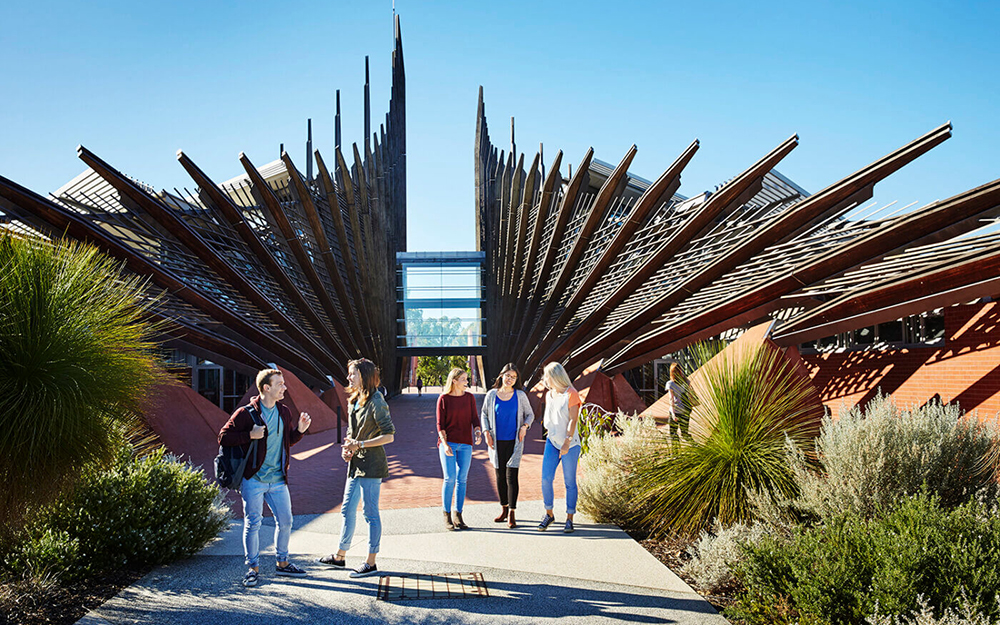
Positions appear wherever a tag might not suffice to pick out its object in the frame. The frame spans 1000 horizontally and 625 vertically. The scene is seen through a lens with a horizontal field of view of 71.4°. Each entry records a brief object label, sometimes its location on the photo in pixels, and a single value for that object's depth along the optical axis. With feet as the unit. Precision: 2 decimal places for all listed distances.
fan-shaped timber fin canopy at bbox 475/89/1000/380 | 33.40
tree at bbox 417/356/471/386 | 215.31
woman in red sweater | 23.34
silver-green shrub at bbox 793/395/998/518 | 16.70
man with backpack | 17.21
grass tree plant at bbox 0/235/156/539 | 14.14
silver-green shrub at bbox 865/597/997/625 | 10.95
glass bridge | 131.44
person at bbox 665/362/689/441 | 22.57
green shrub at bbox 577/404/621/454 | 32.60
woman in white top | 23.29
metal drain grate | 16.37
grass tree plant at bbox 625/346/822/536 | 19.99
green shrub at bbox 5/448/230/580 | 17.16
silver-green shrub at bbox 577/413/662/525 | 23.72
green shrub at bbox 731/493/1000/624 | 12.15
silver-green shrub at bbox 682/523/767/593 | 16.93
